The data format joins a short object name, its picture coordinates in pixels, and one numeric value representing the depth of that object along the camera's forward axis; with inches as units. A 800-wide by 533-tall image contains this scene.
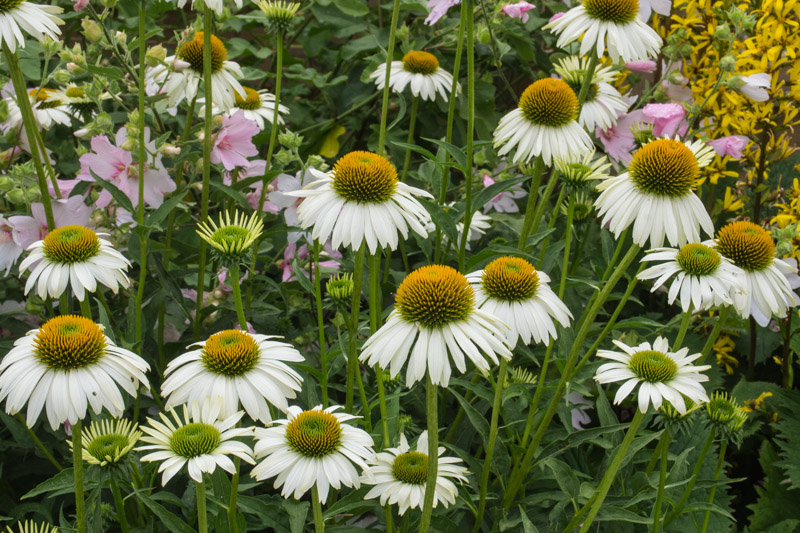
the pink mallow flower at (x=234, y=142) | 74.0
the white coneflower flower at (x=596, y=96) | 72.5
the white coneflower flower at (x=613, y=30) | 68.9
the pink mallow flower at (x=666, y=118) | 77.2
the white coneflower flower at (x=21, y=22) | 65.7
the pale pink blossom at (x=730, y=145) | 76.7
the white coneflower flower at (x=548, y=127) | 68.8
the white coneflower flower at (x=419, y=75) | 76.7
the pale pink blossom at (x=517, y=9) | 82.2
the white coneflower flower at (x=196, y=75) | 71.6
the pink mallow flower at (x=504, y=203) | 83.8
